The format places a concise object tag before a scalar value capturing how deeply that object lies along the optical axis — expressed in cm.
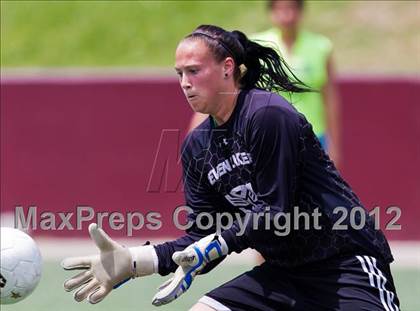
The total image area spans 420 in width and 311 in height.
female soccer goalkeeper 823
